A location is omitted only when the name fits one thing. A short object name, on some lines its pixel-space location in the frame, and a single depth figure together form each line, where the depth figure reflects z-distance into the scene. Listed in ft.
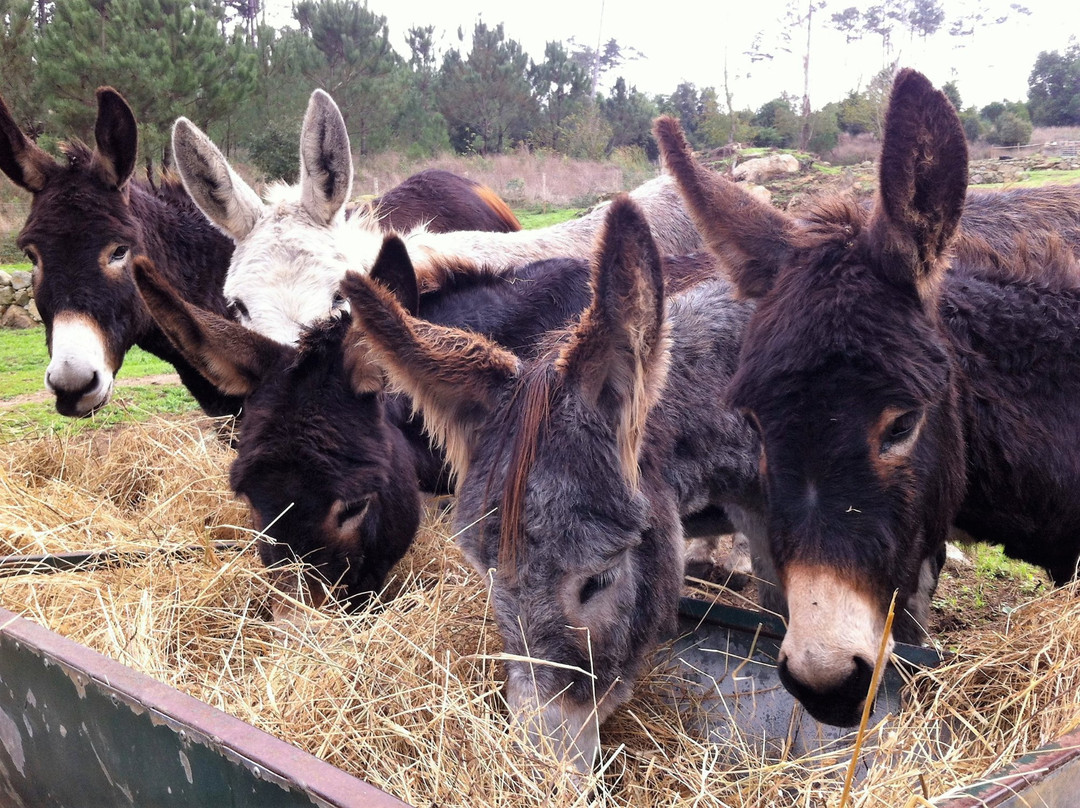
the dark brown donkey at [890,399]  6.14
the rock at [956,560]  14.37
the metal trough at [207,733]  4.39
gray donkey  6.37
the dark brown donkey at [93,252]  13.57
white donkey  12.07
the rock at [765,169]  66.59
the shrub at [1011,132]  89.35
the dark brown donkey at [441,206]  17.93
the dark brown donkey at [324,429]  8.93
